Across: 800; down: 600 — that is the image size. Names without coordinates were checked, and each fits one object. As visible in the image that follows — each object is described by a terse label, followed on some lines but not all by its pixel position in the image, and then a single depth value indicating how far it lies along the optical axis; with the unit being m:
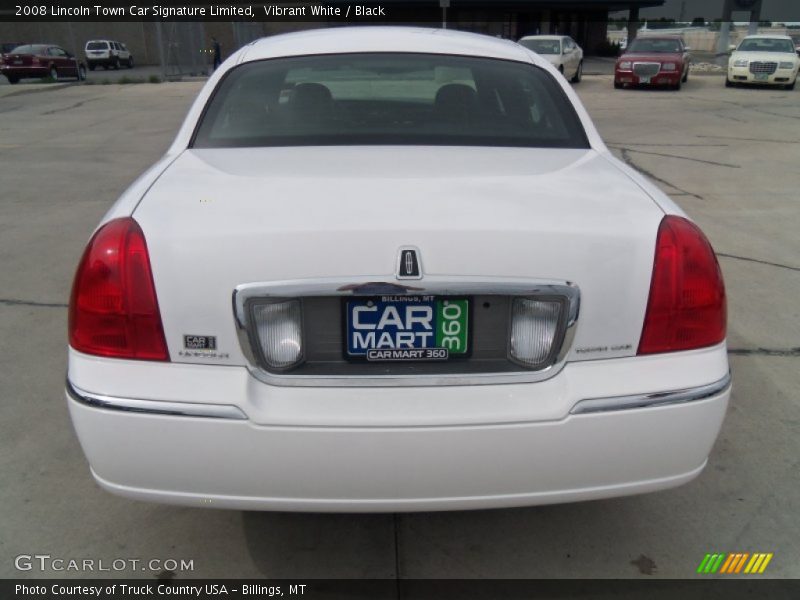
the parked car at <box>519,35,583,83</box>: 21.47
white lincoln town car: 1.87
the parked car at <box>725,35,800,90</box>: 20.16
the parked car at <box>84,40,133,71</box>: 39.97
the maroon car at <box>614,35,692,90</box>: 20.11
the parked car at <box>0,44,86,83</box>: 27.83
